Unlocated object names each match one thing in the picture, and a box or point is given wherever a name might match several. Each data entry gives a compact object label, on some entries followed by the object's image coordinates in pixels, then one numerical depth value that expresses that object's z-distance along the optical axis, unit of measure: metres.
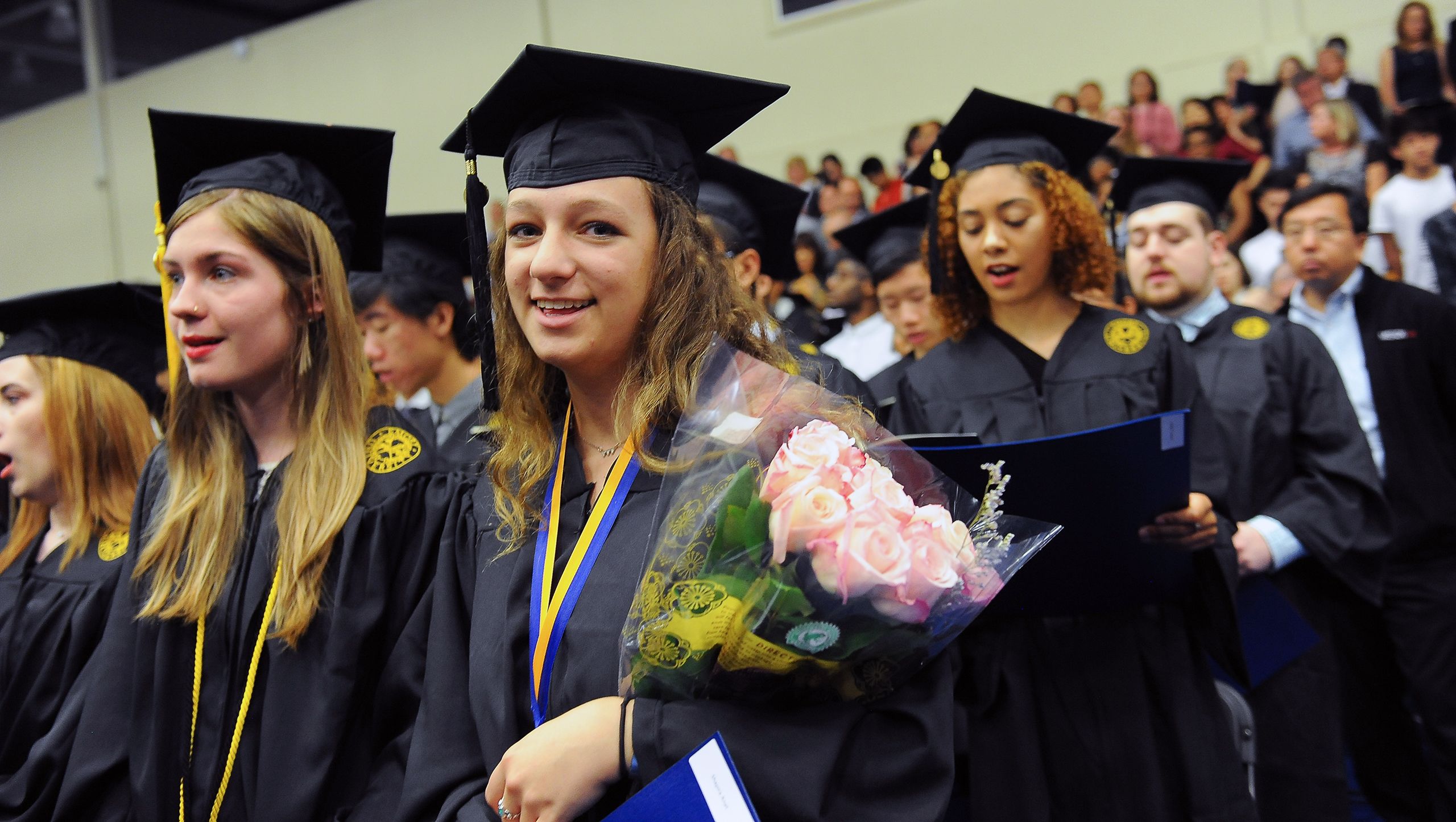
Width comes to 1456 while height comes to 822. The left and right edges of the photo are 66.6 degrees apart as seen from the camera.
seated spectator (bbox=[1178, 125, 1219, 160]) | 8.68
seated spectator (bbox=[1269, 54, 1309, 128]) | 8.52
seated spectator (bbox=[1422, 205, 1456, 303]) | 6.10
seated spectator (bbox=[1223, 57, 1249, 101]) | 8.93
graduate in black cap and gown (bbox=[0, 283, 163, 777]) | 2.62
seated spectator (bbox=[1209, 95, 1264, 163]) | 8.65
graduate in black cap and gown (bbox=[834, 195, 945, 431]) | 4.26
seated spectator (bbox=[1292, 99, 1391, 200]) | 7.65
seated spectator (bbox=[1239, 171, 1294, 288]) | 7.24
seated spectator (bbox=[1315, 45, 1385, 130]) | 8.28
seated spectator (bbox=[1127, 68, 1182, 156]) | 9.12
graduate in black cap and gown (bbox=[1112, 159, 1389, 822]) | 3.10
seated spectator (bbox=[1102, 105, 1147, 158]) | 8.82
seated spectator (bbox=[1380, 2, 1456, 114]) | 8.07
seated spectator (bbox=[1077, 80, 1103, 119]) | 9.21
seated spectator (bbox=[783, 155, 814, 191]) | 10.88
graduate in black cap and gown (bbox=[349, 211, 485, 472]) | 3.91
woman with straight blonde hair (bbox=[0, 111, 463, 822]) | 2.09
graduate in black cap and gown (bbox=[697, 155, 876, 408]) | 3.46
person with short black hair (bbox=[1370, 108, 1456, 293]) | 6.83
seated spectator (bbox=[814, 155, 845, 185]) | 10.49
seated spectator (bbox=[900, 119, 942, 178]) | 9.11
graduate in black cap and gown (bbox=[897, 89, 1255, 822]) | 2.49
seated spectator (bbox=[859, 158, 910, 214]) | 9.80
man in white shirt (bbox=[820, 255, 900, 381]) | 5.72
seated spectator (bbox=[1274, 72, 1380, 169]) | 8.23
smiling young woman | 1.47
